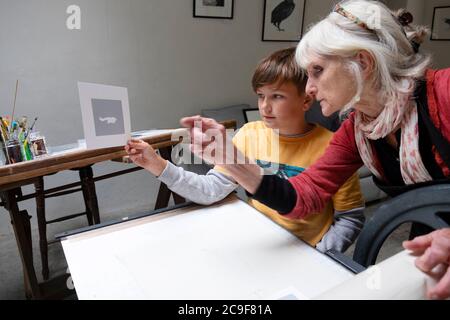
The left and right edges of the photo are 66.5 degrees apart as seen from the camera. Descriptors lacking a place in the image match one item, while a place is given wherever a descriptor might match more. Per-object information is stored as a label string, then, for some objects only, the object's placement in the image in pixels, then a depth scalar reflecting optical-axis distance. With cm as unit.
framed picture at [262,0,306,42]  323
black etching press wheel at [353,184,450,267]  66
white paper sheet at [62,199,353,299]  72
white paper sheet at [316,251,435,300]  48
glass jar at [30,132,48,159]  163
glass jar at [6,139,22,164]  152
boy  109
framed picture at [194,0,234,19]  285
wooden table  134
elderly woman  82
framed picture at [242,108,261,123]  304
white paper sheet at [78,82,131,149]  96
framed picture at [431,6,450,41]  376
